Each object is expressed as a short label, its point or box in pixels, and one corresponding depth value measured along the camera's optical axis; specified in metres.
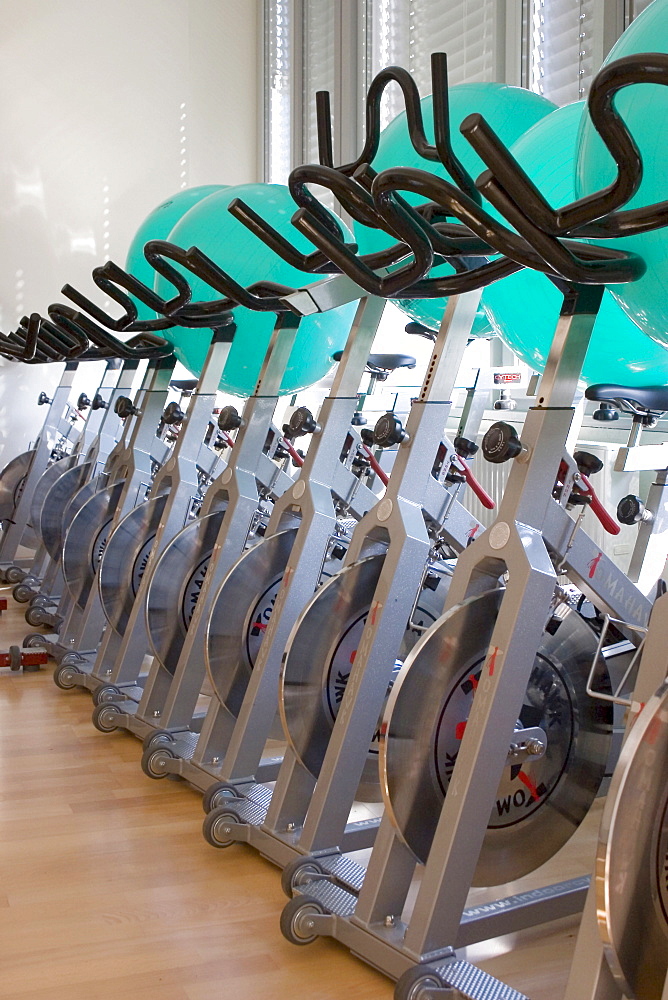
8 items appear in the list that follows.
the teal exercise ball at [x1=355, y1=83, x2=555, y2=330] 2.34
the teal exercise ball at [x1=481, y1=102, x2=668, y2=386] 1.86
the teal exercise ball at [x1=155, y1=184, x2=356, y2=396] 3.08
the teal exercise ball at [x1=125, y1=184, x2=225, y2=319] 4.07
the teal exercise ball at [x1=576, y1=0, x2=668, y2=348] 1.43
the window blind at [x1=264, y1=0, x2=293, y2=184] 7.44
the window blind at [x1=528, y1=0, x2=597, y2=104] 4.23
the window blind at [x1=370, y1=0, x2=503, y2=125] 4.85
